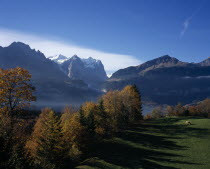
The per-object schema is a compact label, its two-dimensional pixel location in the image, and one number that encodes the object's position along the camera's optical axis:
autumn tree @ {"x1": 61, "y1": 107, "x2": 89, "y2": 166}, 53.88
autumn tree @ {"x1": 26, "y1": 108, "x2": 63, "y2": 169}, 43.12
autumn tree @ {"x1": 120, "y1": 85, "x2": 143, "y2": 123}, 86.38
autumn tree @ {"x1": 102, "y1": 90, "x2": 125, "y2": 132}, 81.18
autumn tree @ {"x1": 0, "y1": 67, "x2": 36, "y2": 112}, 27.56
